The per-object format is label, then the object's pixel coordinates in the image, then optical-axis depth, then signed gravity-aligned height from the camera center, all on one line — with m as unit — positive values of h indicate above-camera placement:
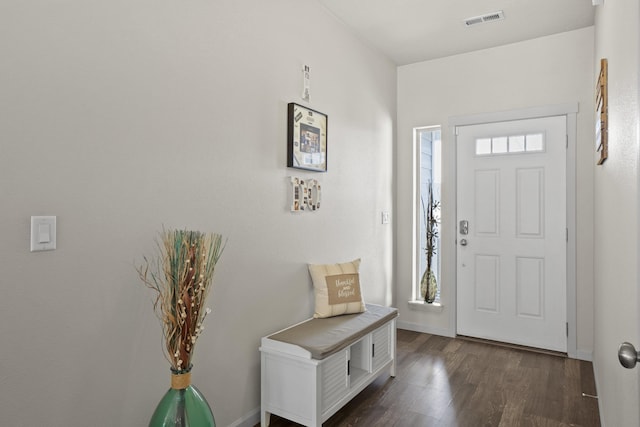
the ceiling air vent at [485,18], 3.14 +1.61
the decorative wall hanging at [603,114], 1.94 +0.53
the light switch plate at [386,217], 3.94 +0.04
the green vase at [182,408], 1.51 -0.72
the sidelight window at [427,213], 4.21 +0.09
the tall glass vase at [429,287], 4.08 -0.66
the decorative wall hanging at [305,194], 2.65 +0.18
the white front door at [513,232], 3.50 -0.09
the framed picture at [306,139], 2.61 +0.56
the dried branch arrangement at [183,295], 1.56 -0.29
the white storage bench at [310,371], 2.12 -0.82
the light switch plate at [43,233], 1.39 -0.05
